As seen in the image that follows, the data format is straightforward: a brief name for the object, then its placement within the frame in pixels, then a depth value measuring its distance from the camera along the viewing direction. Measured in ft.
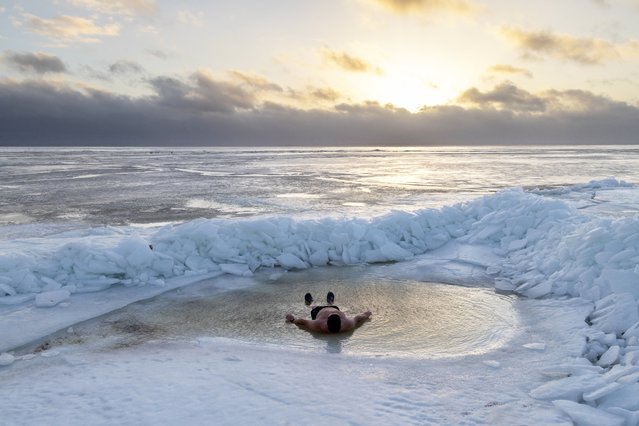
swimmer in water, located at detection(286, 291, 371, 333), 19.20
